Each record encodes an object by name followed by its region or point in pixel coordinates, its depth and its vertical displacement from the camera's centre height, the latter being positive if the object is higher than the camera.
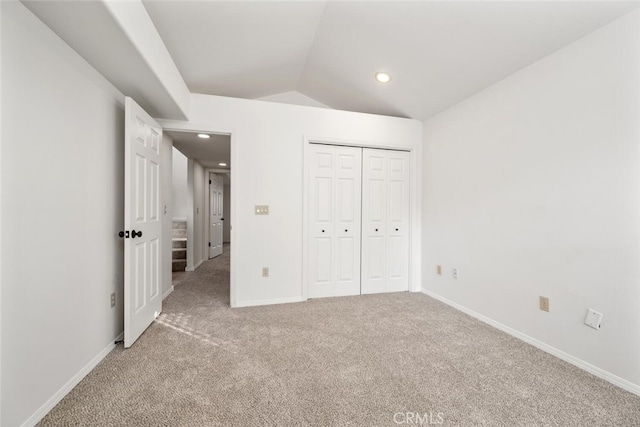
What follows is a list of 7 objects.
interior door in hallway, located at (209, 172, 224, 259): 5.82 -0.11
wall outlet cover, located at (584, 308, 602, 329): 1.72 -0.72
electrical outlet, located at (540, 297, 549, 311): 2.03 -0.72
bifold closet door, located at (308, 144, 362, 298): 3.16 -0.11
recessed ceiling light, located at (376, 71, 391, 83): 2.79 +1.45
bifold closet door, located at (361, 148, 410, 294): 3.33 -0.14
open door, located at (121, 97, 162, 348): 1.96 -0.12
